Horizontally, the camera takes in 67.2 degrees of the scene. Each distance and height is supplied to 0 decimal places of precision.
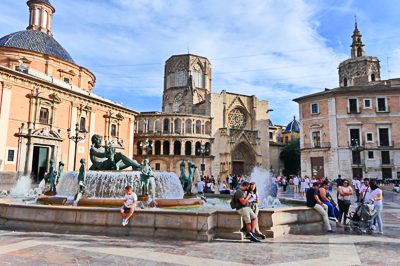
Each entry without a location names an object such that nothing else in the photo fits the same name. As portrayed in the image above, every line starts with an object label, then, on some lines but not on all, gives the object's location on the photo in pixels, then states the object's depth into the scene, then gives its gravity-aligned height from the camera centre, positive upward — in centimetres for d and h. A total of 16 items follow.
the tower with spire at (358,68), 5406 +1915
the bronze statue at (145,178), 938 -24
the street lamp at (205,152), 4360 +289
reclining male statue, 1172 +43
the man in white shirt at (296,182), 2583 -85
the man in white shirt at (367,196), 823 -63
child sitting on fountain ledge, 667 -86
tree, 5515 +273
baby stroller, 777 -120
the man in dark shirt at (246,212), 641 -86
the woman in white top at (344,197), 891 -73
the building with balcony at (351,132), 3444 +488
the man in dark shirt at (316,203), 782 -81
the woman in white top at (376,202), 776 -76
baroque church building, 2327 +571
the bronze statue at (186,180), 1205 -37
